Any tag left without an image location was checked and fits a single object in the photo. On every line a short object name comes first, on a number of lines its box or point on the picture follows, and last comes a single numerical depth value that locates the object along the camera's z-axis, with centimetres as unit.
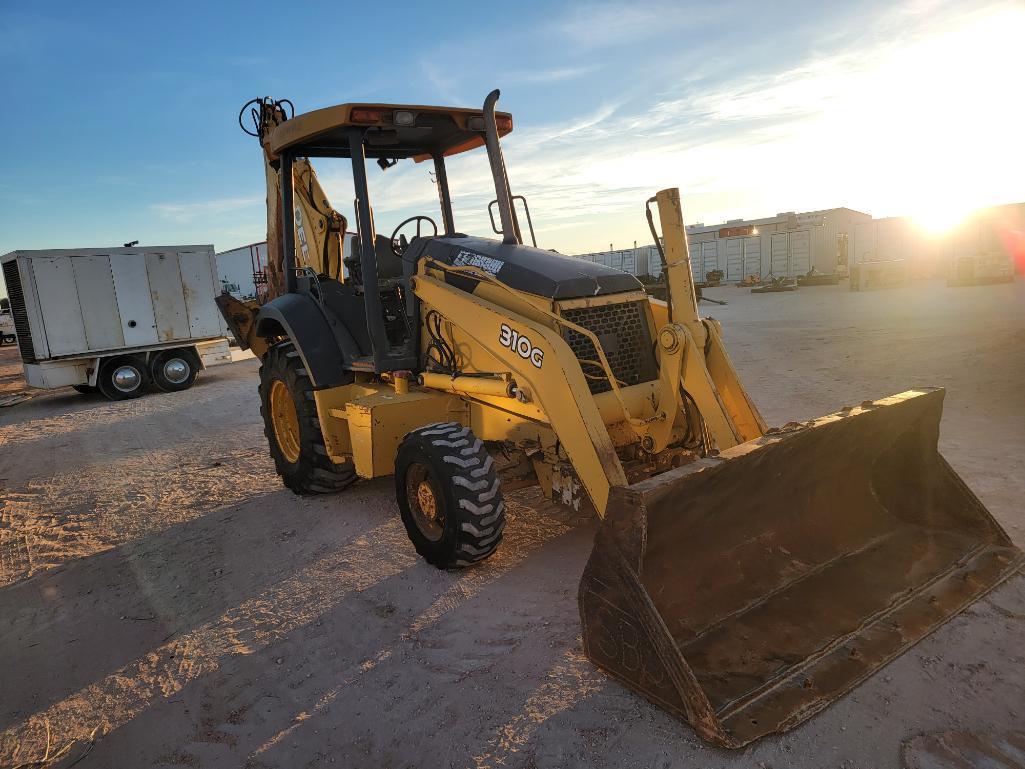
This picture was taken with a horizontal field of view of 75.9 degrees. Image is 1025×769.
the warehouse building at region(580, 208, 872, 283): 3222
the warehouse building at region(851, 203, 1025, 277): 2569
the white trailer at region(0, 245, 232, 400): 1194
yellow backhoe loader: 277
